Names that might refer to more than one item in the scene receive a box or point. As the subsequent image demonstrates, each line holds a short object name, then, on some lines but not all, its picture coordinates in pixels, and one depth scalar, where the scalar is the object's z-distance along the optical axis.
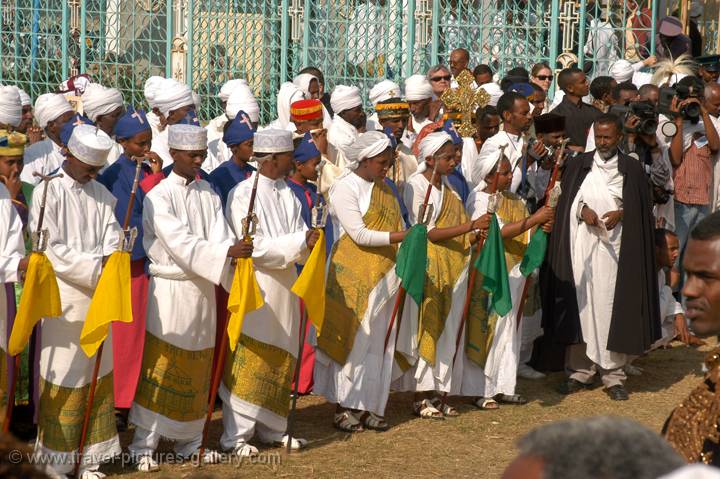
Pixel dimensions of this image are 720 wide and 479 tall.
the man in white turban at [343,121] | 19.09
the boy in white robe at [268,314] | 14.33
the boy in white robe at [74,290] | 12.70
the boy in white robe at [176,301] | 13.70
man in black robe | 18.08
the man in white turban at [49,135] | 18.00
